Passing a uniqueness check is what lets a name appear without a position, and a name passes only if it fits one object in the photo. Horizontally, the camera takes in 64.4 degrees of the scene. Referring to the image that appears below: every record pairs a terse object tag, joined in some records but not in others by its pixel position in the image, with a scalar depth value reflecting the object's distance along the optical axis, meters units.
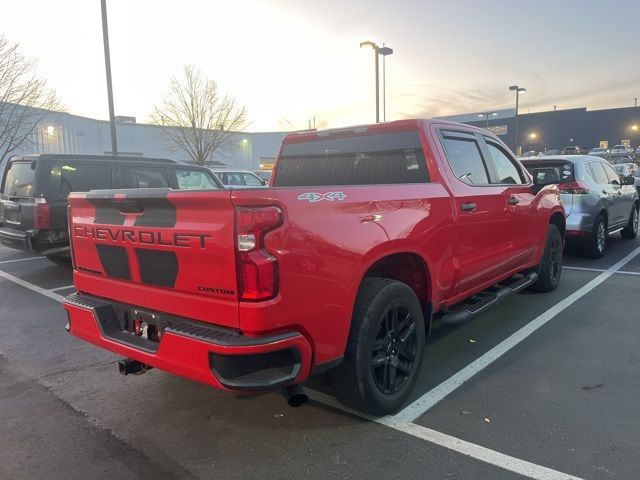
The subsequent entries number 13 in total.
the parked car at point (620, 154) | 50.57
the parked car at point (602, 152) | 51.25
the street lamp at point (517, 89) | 35.25
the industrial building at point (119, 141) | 30.62
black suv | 7.51
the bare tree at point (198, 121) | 30.02
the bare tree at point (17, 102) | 17.30
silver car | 8.19
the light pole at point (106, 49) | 13.20
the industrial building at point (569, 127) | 71.75
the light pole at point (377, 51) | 18.47
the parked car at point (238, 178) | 14.77
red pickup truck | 2.54
